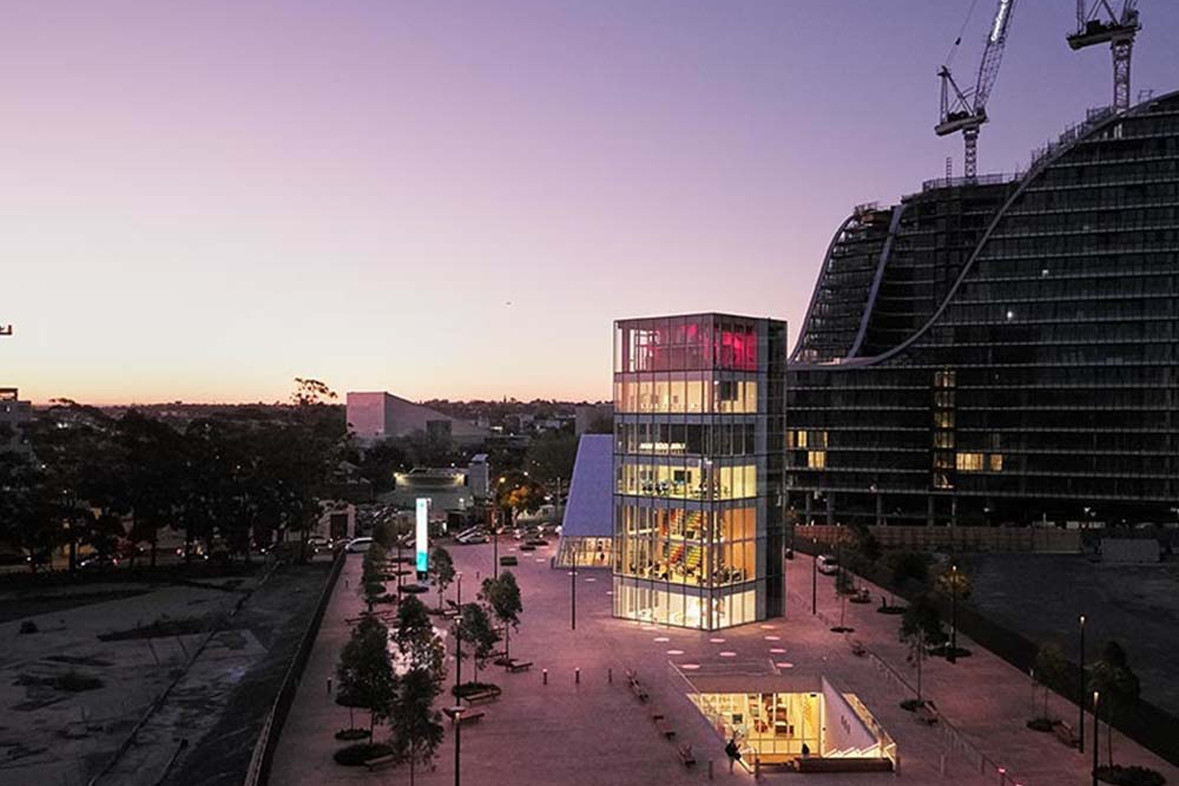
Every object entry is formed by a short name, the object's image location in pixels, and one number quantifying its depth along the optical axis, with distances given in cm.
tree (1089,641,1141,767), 3991
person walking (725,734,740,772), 3819
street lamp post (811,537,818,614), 6850
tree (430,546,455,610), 6969
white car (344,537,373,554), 10369
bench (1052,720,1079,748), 4091
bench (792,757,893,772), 3806
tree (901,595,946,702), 4984
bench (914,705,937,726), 4338
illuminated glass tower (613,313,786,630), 6444
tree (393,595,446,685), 4419
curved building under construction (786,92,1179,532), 12544
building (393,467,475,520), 14950
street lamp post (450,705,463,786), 3286
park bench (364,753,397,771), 3766
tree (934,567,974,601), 6012
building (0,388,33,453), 14988
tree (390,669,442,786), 3553
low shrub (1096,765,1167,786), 3650
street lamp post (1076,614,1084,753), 3975
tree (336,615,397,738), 4012
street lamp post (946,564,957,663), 5462
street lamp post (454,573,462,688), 4819
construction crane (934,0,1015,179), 18975
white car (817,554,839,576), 8484
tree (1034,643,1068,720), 4281
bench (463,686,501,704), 4634
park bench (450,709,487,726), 4352
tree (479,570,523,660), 5522
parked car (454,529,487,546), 10956
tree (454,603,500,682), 5009
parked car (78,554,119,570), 9119
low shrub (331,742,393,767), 3809
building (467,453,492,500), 17268
